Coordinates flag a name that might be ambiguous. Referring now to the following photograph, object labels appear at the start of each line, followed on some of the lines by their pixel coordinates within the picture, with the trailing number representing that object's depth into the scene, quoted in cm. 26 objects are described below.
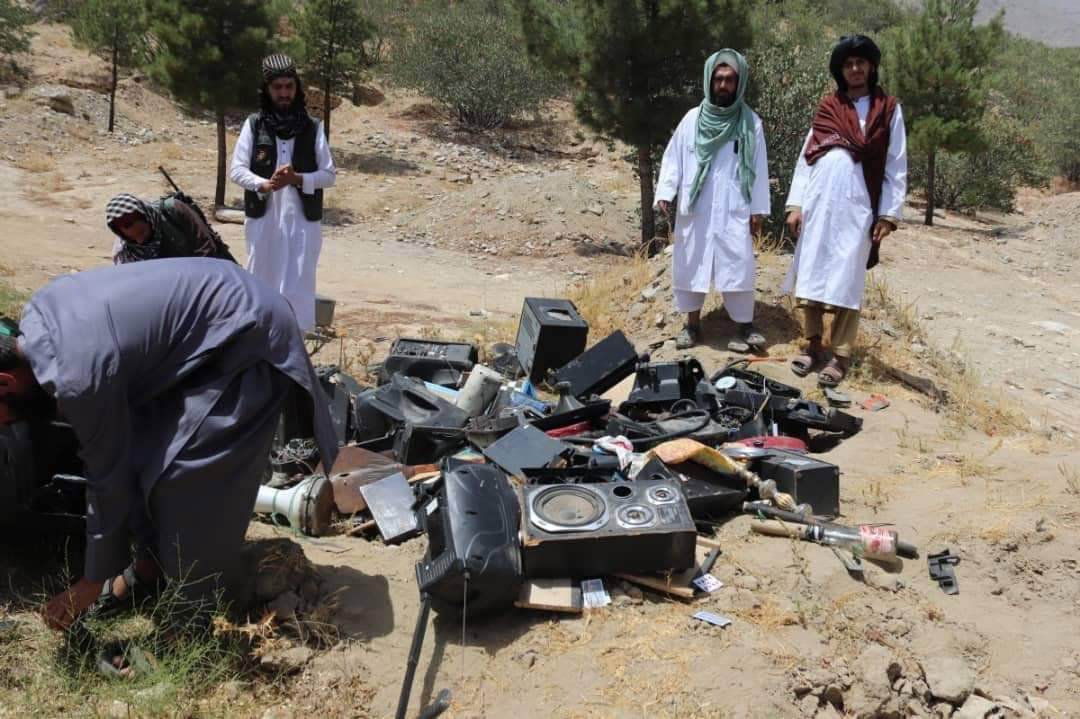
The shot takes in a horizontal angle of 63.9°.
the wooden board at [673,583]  299
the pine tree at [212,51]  1443
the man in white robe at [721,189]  550
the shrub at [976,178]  1888
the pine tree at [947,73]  1567
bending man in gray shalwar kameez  239
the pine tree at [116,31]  1938
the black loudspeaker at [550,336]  529
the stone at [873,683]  265
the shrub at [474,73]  2314
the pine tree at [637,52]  1153
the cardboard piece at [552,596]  288
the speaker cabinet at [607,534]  290
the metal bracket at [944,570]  320
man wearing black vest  535
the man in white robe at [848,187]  510
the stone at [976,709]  268
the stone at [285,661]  281
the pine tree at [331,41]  1883
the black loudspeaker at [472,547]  276
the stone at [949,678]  272
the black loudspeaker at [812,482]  357
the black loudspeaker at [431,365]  523
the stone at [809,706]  258
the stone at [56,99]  1886
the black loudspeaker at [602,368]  505
